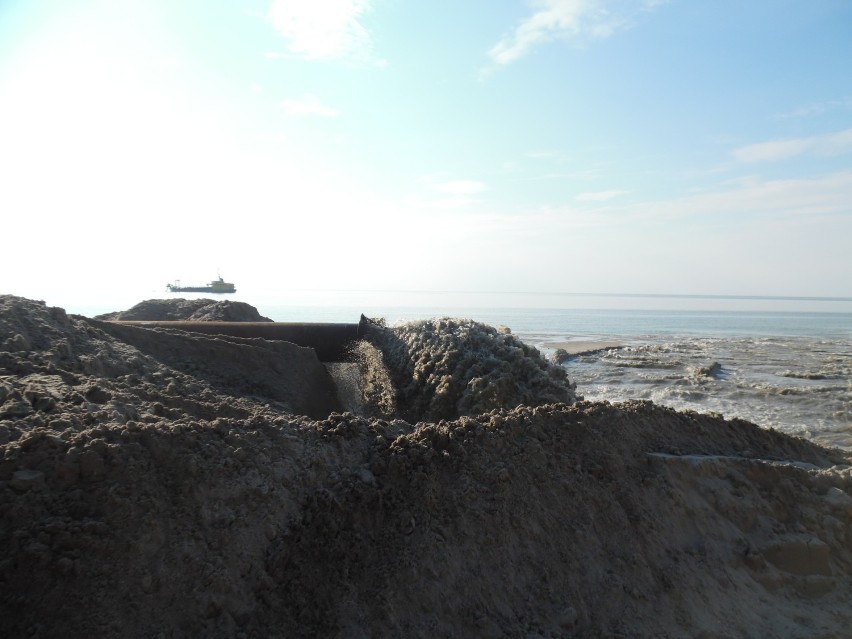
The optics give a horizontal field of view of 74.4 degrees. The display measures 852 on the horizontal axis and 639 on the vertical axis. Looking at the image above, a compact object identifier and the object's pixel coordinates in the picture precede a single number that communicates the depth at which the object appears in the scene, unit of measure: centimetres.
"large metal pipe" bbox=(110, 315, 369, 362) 941
